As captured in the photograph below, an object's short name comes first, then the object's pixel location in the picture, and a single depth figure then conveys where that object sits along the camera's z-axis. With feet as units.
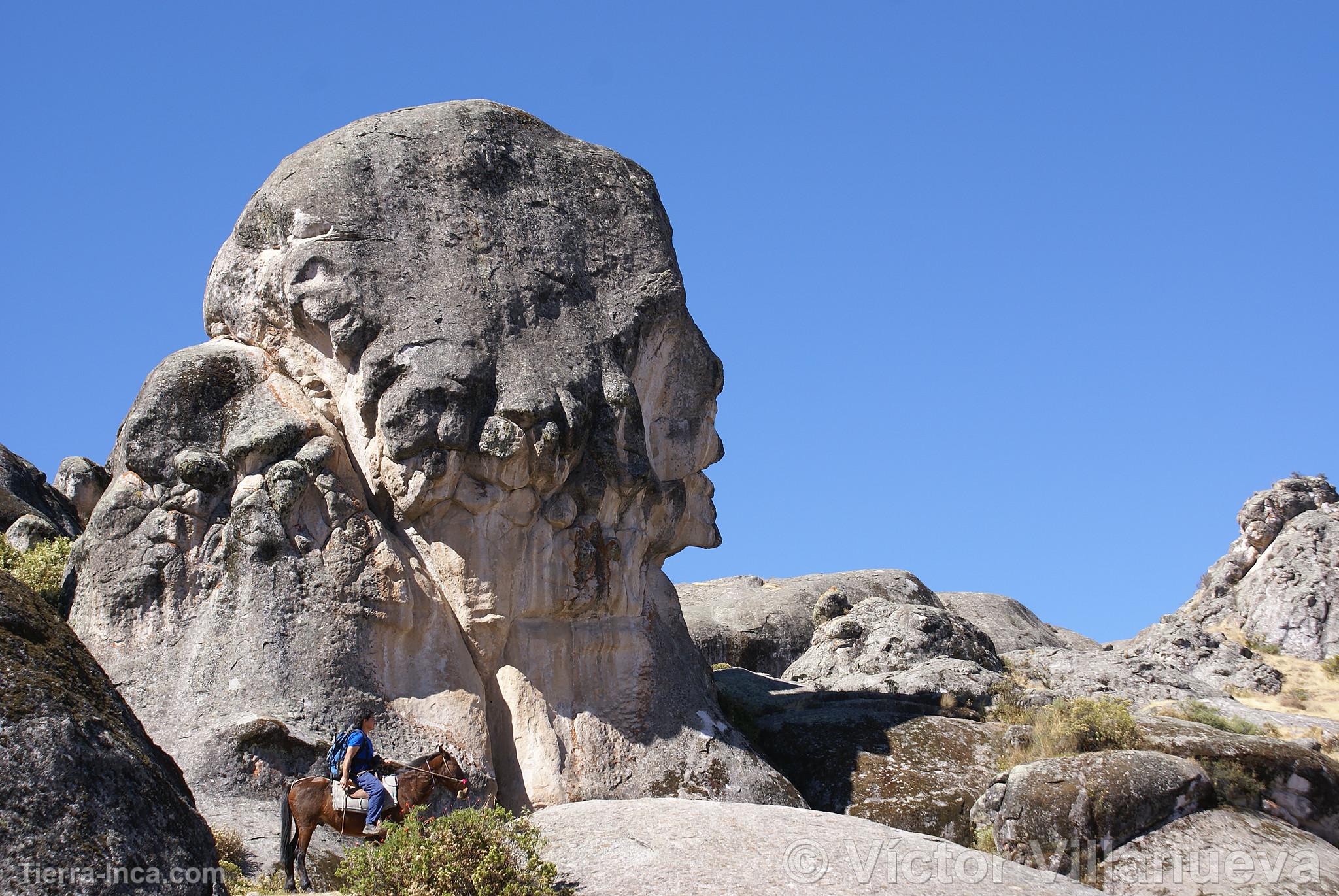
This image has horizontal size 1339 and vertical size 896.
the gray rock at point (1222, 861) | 49.11
